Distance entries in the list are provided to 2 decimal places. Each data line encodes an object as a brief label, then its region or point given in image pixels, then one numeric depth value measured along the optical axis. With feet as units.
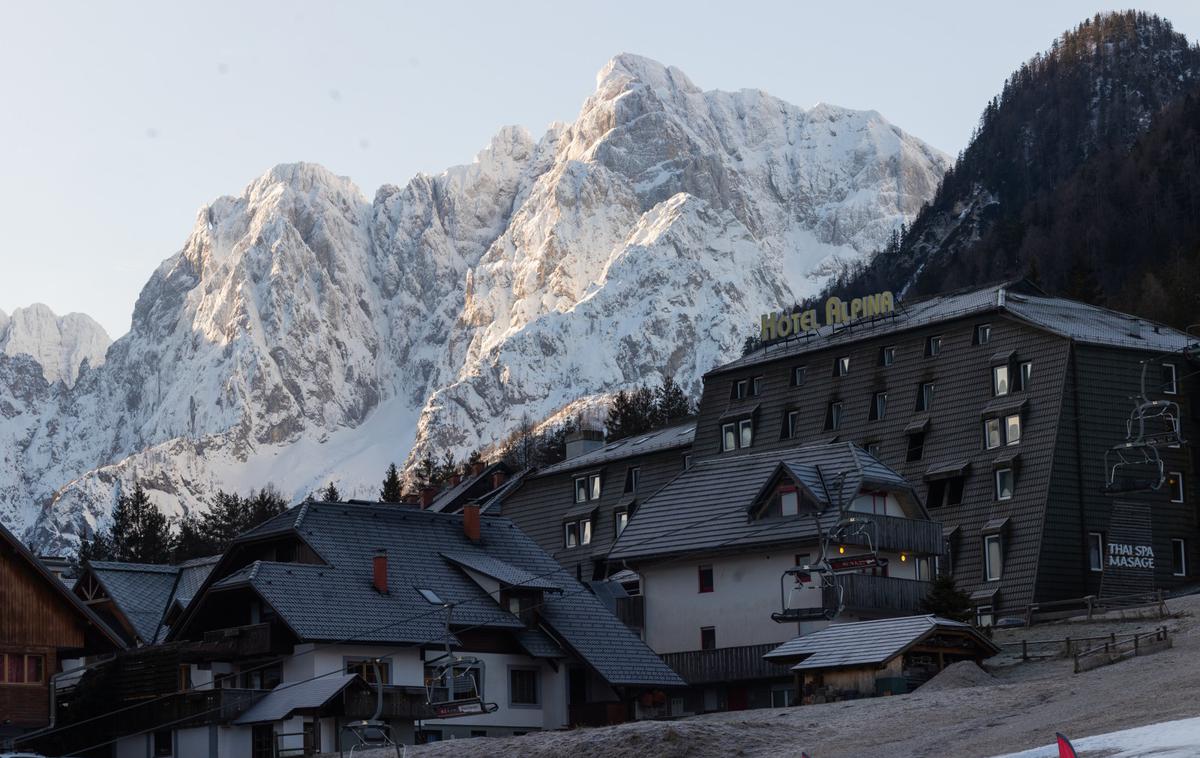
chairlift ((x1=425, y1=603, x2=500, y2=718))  209.05
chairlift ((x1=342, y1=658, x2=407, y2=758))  194.12
